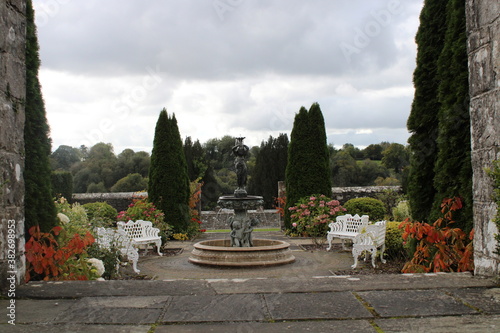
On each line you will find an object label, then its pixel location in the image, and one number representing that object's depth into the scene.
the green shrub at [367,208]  12.12
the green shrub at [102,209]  12.11
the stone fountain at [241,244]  7.20
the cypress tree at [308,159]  12.66
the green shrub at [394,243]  7.31
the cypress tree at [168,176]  11.62
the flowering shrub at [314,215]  10.83
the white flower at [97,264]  4.56
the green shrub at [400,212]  11.80
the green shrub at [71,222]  4.71
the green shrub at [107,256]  5.29
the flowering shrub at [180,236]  11.53
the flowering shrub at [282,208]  13.88
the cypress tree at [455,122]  3.74
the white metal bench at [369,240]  6.77
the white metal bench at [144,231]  8.54
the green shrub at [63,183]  14.77
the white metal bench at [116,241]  5.65
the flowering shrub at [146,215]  10.16
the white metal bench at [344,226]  8.79
